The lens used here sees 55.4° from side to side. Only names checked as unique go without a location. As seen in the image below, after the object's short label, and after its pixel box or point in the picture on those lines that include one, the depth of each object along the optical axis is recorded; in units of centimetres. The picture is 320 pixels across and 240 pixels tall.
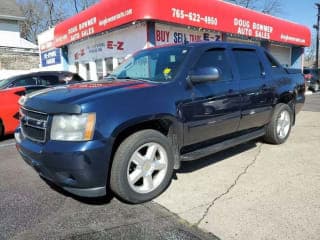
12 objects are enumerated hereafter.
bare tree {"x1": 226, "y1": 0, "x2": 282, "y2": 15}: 3973
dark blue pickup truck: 297
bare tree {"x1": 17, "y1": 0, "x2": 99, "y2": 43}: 4334
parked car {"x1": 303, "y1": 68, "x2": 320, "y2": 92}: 1934
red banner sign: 948
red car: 673
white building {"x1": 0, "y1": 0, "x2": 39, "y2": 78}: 1878
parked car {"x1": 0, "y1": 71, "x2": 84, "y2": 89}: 780
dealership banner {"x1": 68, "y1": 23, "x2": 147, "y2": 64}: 1055
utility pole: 3106
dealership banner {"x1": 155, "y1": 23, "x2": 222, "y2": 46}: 1038
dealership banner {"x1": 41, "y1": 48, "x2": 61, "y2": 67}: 1635
